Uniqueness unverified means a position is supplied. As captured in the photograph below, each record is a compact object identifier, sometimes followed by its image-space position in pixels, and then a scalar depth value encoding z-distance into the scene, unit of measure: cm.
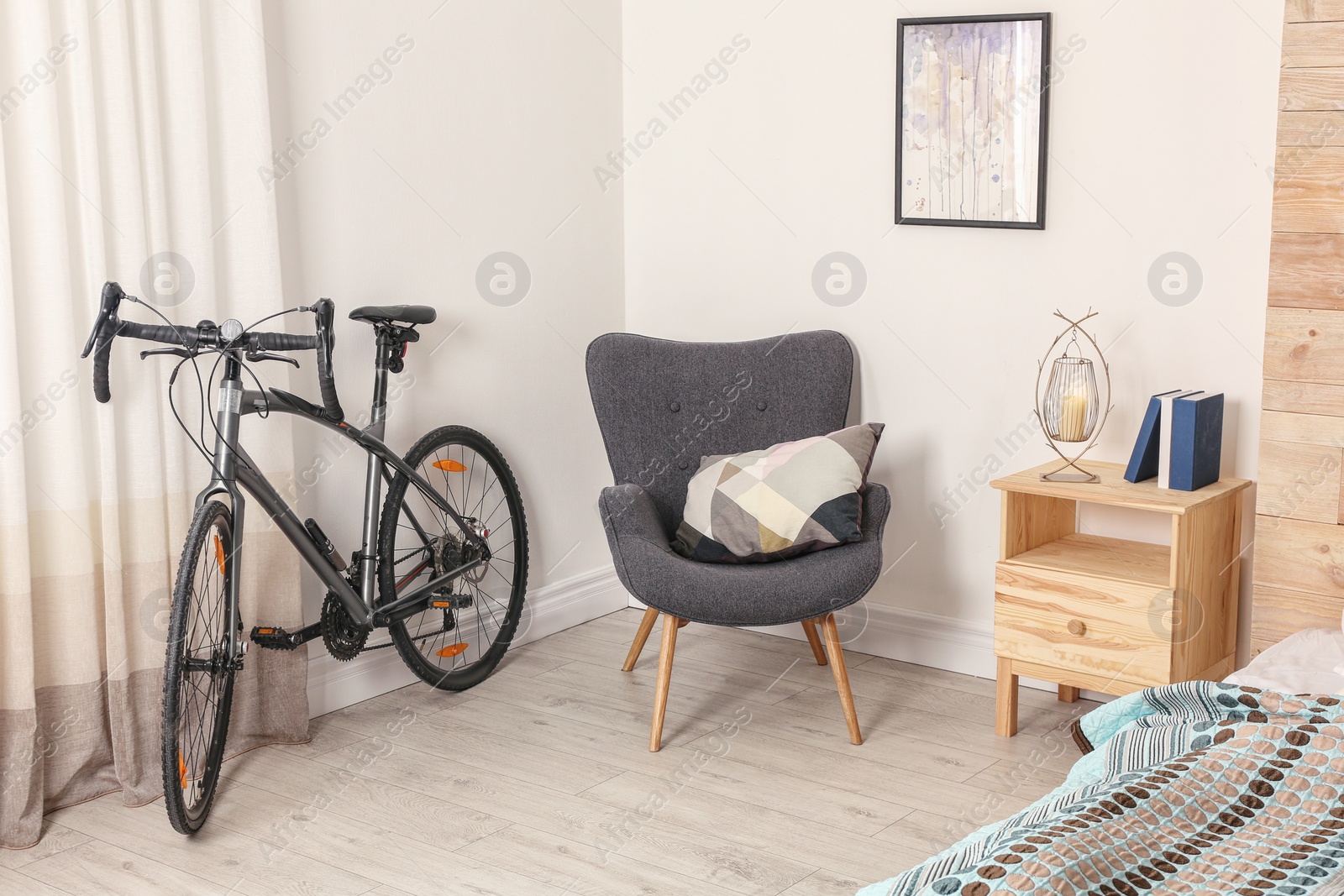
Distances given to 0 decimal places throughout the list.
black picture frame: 300
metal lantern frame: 287
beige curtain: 237
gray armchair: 329
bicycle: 242
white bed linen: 213
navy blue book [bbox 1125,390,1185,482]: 277
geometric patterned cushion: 295
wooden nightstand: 265
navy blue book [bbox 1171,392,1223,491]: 270
